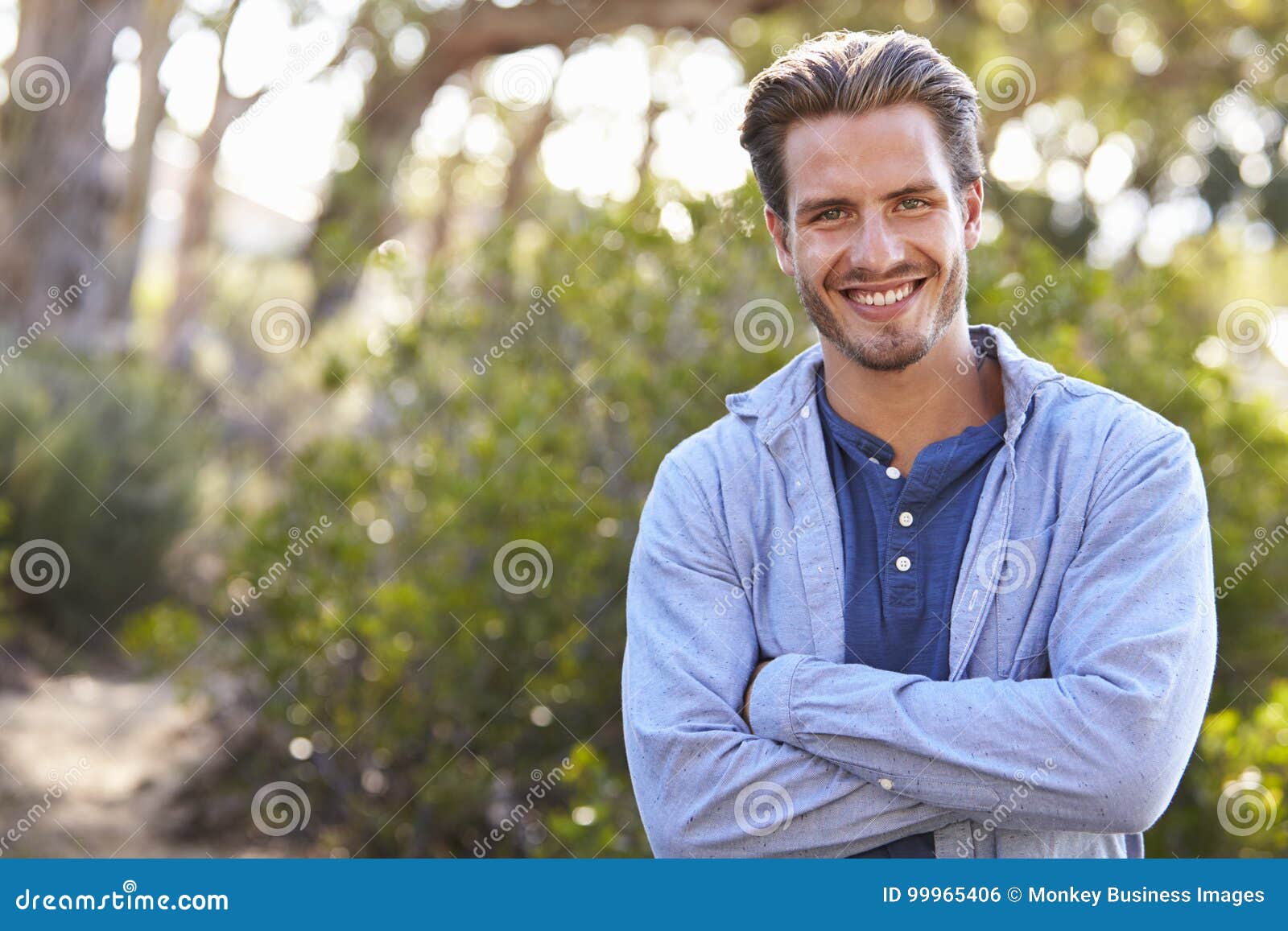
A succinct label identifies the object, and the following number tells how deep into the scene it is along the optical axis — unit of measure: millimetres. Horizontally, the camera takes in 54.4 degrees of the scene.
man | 1928
